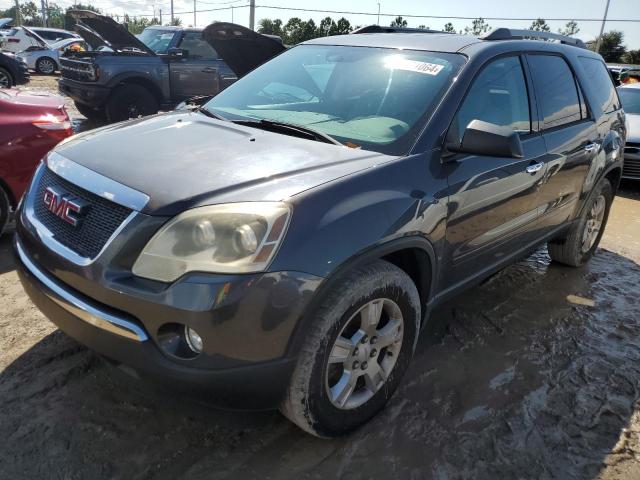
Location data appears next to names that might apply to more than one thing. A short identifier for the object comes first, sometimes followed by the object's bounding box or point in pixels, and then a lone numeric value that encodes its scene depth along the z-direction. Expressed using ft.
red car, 13.61
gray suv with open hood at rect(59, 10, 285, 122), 28.96
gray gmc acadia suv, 6.27
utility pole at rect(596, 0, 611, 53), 146.98
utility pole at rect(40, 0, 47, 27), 180.14
